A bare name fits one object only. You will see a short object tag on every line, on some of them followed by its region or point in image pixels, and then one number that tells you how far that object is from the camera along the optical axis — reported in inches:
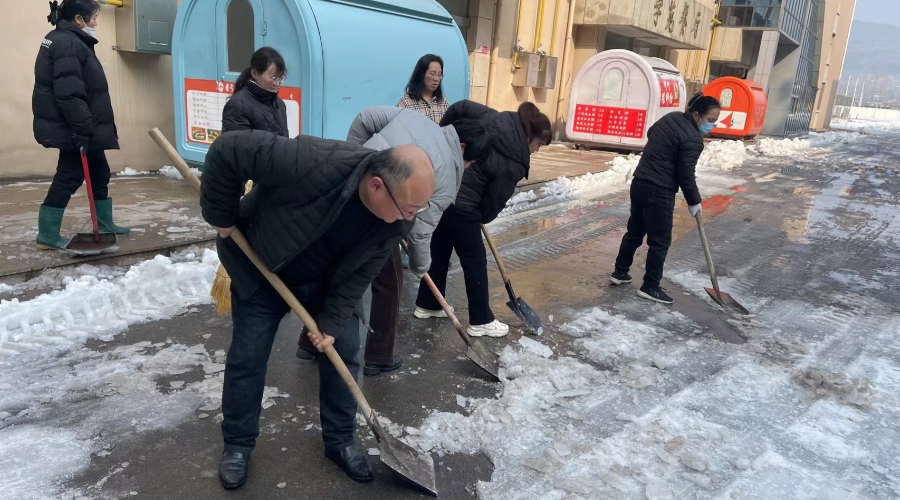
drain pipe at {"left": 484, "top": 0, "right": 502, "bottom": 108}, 498.0
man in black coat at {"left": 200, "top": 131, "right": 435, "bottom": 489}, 85.9
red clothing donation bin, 803.4
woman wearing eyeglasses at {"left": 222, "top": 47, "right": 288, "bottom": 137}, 157.9
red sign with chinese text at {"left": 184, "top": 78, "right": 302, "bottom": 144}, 261.7
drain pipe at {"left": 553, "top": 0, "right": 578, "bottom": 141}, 582.3
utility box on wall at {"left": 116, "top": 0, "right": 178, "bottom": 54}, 273.0
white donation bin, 533.3
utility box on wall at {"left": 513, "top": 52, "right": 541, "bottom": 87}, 522.3
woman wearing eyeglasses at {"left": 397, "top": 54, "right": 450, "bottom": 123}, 177.3
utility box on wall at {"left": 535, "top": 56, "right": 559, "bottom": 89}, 545.3
